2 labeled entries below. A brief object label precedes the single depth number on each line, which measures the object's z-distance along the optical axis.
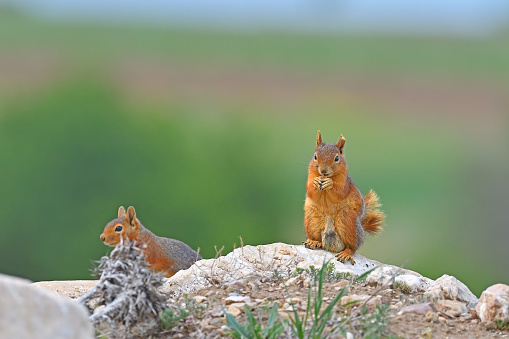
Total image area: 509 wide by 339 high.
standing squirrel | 13.19
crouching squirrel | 13.15
